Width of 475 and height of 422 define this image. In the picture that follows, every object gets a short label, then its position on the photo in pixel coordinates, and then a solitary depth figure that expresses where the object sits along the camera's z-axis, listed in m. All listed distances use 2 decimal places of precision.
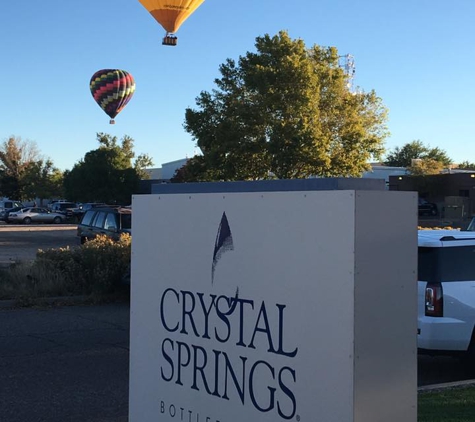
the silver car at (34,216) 54.84
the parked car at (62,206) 65.81
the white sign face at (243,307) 3.11
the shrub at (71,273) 12.95
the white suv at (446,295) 7.57
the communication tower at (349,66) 74.00
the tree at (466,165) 110.50
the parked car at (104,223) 19.75
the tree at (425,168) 66.62
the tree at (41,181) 83.62
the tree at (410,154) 116.23
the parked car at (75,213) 60.14
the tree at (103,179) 66.88
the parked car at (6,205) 61.08
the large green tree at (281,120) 38.03
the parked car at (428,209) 59.96
